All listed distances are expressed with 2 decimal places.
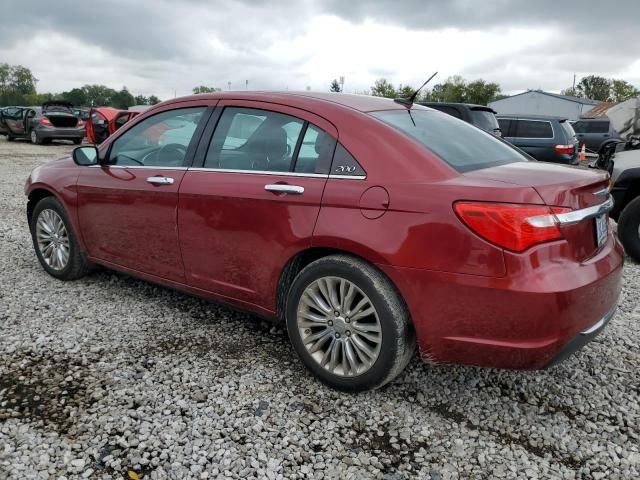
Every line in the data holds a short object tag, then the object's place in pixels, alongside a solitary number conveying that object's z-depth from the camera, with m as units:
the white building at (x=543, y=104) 60.66
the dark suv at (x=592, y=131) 20.54
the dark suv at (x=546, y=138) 11.11
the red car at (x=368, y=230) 2.40
